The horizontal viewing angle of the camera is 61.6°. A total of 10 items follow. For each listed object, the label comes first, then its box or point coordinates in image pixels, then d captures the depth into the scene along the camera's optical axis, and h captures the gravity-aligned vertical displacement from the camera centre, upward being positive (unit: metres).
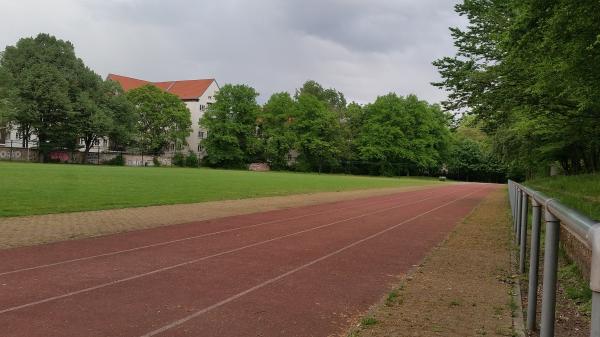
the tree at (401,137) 81.75 +5.32
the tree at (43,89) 58.22 +8.28
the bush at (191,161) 77.69 +0.31
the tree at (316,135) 81.38 +5.14
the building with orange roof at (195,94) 91.12 +13.13
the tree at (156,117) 76.00 +6.86
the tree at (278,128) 81.62 +6.20
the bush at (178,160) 76.56 +0.40
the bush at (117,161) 68.00 -0.03
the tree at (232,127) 79.69 +5.94
